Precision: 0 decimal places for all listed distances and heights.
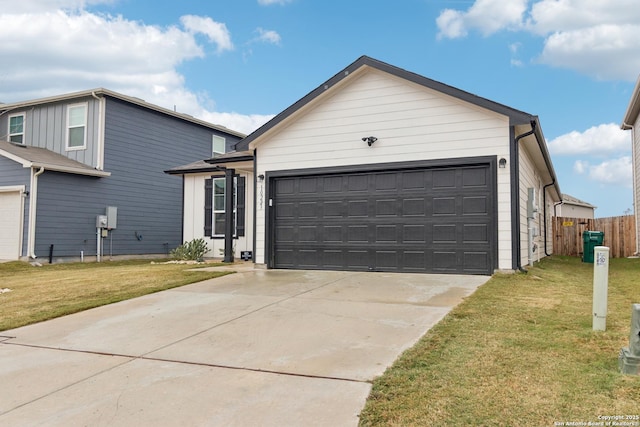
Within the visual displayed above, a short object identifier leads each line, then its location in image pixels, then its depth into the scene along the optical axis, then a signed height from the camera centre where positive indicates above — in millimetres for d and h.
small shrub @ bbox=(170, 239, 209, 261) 13922 -765
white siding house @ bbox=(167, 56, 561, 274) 8898 +1101
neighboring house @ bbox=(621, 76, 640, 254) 15156 +3344
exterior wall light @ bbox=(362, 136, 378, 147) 9883 +1956
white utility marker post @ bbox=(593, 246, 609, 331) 4391 -583
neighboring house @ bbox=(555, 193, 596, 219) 31198 +1677
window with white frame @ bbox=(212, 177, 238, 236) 14453 +670
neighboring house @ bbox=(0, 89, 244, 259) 14258 +1823
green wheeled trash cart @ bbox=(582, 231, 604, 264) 15133 -355
